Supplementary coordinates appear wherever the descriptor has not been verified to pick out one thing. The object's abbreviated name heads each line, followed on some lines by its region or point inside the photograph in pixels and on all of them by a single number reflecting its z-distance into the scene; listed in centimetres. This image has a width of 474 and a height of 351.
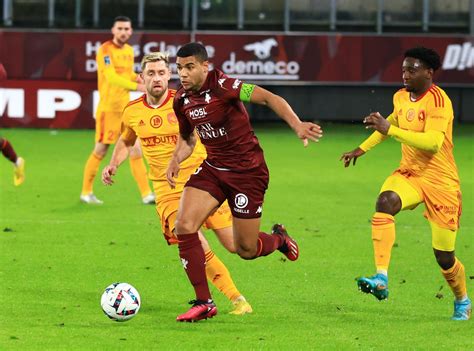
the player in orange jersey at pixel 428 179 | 1809
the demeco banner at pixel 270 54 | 4997
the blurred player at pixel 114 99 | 3206
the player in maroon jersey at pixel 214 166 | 1780
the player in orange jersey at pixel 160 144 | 1944
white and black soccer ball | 1752
